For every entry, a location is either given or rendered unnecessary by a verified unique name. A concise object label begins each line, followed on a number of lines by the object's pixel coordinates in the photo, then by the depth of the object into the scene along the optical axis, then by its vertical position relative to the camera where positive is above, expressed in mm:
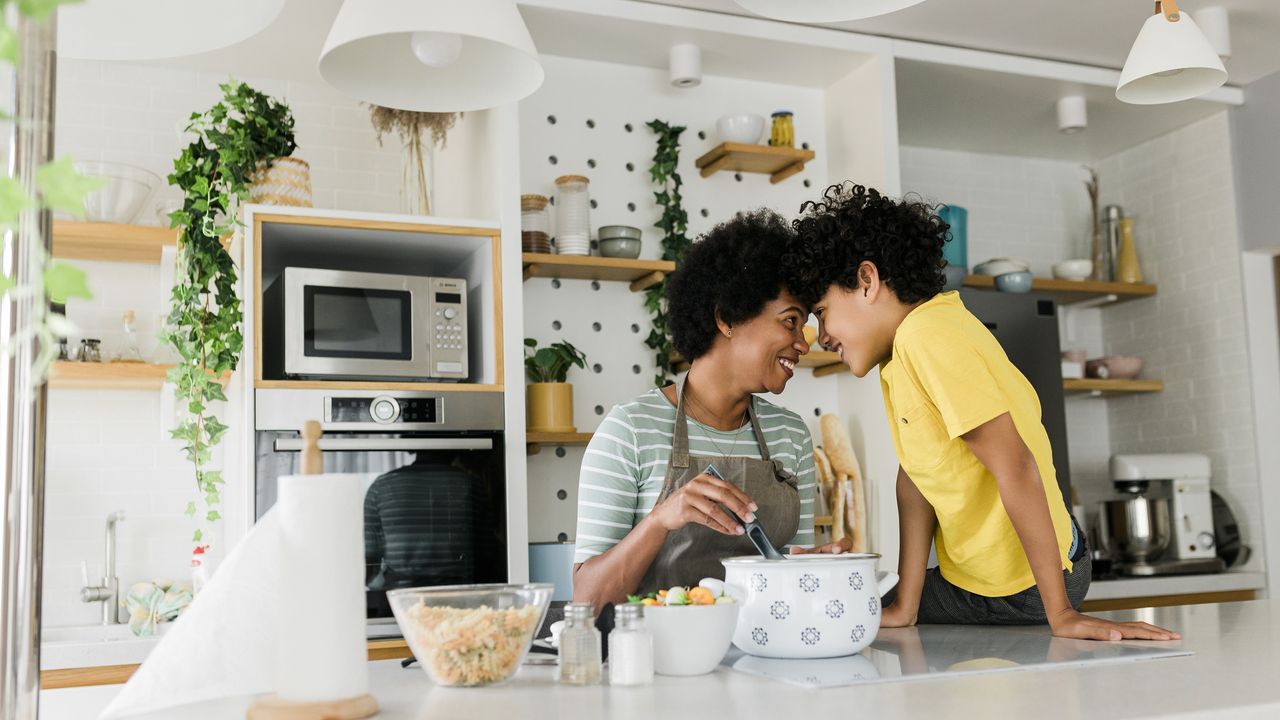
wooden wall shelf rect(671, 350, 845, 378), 3781 +286
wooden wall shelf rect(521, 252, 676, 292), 3496 +584
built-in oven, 2932 -31
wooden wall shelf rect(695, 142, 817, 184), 3791 +980
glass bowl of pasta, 1196 -178
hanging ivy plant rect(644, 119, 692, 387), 3773 +756
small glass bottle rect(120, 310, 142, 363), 3621 +391
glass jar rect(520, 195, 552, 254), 3518 +722
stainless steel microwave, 3020 +365
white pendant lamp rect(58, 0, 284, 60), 1358 +534
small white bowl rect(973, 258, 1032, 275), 4465 +685
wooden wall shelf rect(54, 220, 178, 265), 3430 +698
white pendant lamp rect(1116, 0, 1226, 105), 2434 +818
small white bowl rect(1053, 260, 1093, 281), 4715 +697
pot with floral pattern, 1409 -200
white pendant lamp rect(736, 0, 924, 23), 1728 +671
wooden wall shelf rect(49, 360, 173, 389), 3414 +283
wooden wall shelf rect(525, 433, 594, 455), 3418 +45
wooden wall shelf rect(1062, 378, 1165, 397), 4594 +205
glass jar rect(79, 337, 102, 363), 3523 +365
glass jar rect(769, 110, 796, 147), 3918 +1088
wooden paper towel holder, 1045 -229
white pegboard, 3717 +905
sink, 2963 -487
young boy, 1679 +21
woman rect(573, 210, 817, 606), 2191 +42
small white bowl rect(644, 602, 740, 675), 1284 -211
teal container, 4277 +771
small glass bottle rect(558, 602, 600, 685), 1257 -219
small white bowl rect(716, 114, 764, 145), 3842 +1084
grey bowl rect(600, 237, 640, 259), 3641 +656
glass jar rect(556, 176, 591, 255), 3598 +758
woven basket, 3152 +776
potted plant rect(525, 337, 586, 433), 3447 +187
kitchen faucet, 3555 -376
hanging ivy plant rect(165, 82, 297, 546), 3023 +575
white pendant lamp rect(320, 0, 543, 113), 1470 +547
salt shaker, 1236 -221
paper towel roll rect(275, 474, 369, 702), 1059 -127
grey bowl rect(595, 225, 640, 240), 3637 +704
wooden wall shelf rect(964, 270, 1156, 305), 4505 +610
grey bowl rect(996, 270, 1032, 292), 4438 +619
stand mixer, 4344 -311
